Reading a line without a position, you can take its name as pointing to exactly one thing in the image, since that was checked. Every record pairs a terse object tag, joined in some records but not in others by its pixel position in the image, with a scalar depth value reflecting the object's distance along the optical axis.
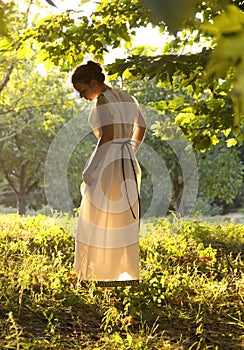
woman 5.33
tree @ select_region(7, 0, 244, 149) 5.08
